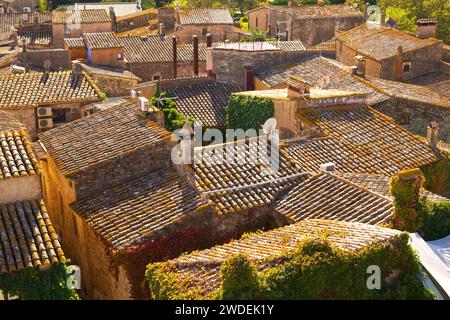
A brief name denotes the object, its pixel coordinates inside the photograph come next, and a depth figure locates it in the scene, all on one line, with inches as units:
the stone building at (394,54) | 1483.8
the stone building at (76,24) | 1991.3
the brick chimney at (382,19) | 1847.9
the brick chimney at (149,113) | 834.8
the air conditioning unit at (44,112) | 1070.4
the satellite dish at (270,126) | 814.7
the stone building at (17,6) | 2877.5
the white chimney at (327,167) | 751.1
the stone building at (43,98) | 1064.2
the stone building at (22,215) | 522.6
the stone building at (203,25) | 2127.2
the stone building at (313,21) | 2058.3
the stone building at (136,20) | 2442.2
